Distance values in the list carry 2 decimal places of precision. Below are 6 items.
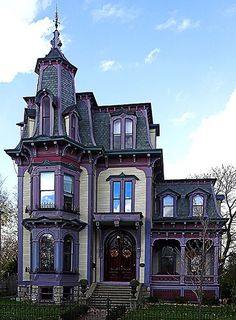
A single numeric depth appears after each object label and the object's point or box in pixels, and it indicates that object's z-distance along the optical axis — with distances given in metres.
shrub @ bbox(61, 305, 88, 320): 17.84
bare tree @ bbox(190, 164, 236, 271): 45.31
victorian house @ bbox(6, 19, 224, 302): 26.70
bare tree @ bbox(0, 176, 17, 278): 47.78
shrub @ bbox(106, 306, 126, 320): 17.66
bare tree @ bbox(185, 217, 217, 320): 27.33
